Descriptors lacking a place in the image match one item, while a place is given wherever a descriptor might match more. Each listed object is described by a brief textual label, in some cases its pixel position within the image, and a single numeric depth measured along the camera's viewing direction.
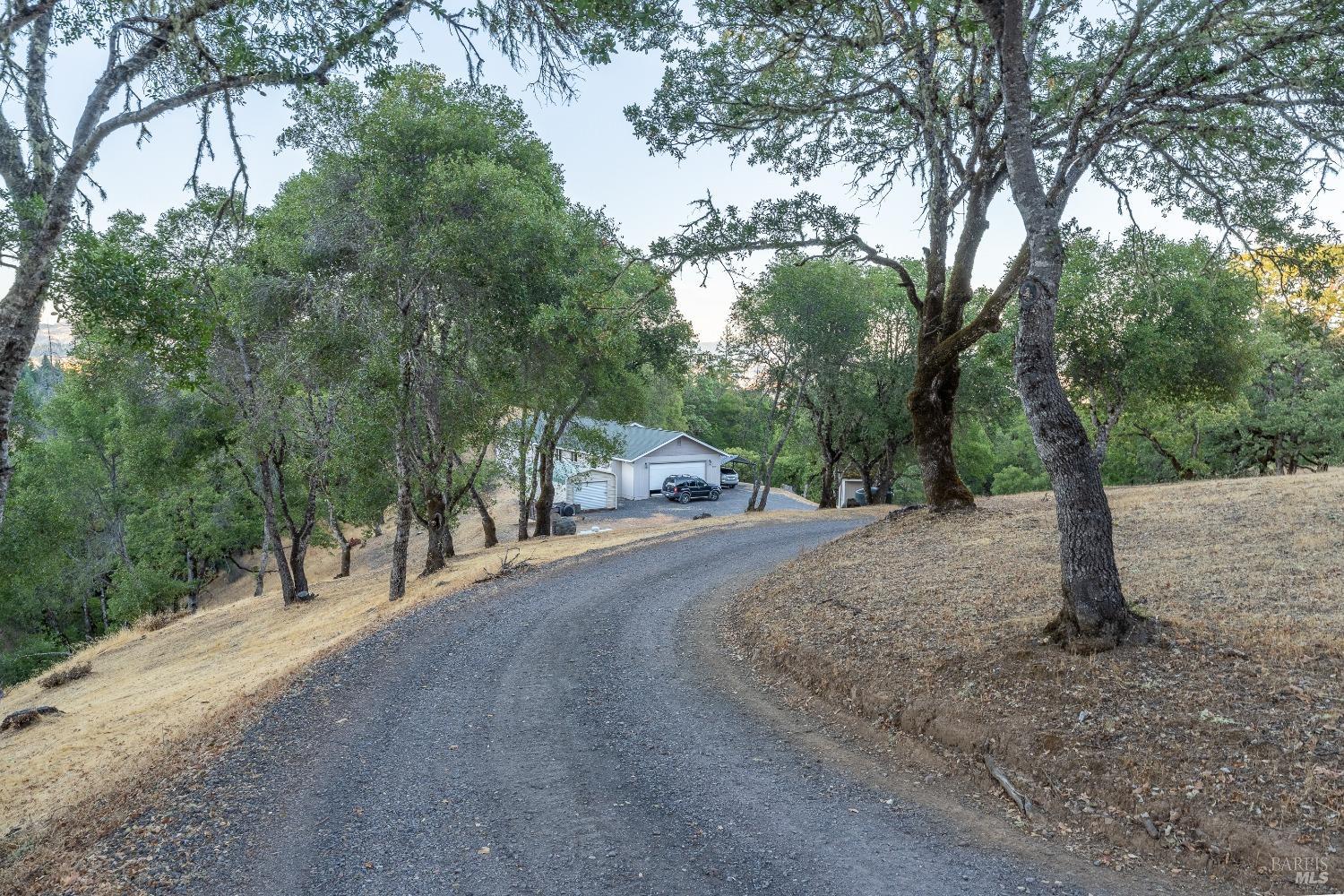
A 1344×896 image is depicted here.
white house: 39.28
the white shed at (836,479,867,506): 38.19
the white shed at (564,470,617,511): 39.12
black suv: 40.19
